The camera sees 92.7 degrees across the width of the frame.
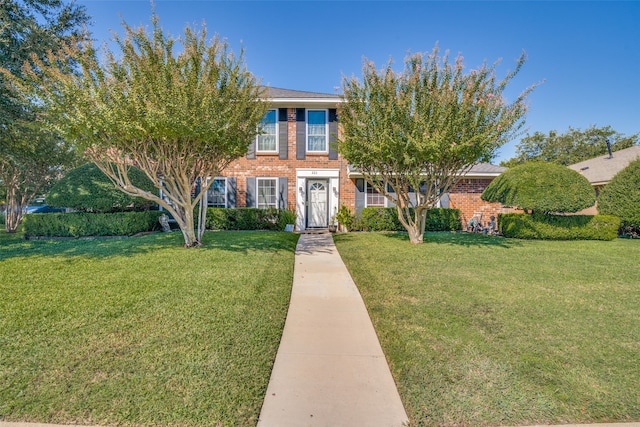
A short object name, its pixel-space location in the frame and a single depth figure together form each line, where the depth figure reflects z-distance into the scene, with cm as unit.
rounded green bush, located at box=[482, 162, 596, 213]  1017
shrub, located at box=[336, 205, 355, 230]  1227
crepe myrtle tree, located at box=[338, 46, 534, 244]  740
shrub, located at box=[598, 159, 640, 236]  1088
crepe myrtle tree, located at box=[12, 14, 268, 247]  614
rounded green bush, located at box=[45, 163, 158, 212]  1007
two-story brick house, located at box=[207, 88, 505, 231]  1269
